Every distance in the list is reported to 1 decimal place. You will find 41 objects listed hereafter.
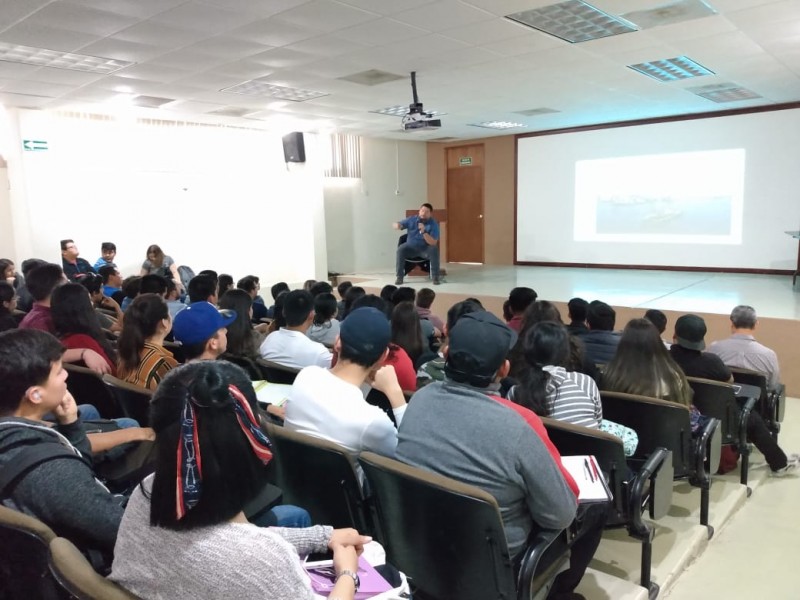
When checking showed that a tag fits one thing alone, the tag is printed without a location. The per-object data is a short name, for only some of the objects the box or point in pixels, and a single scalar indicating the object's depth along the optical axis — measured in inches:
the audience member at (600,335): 128.0
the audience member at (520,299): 154.6
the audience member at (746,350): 137.4
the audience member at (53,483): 48.9
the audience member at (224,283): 201.5
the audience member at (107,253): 291.4
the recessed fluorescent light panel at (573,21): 174.2
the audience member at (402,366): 102.2
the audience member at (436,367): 102.8
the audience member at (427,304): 175.0
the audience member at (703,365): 118.0
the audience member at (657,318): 142.4
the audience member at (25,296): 193.0
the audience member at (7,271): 203.2
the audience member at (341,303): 178.1
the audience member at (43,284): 132.0
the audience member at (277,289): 195.3
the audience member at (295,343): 116.6
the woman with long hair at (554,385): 81.4
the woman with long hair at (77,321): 107.5
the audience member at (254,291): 190.5
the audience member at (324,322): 140.3
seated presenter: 332.5
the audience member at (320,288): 182.7
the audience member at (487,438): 55.1
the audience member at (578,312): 144.9
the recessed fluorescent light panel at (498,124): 388.5
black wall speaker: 397.7
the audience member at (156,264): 293.0
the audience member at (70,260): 274.1
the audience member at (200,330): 84.9
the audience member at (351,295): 164.7
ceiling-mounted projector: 259.8
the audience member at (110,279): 232.2
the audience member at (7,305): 143.3
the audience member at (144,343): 98.0
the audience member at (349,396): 67.8
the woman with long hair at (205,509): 37.6
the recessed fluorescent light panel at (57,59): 198.4
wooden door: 477.1
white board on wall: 346.0
